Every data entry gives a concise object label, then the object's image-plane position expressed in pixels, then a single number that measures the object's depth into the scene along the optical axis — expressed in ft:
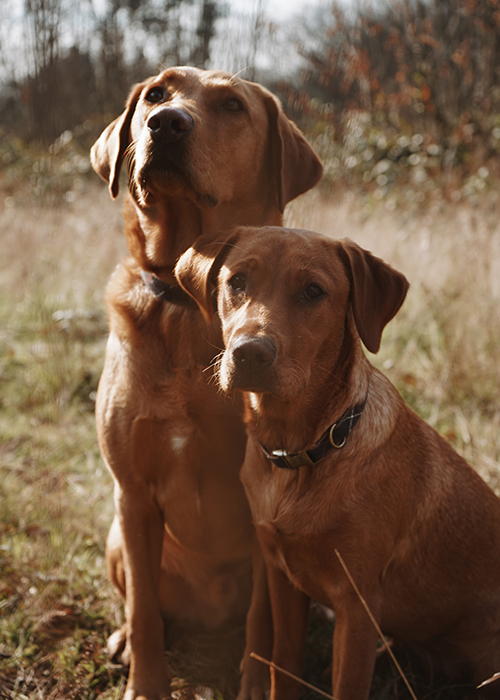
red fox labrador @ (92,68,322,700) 5.54
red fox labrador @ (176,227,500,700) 5.28
